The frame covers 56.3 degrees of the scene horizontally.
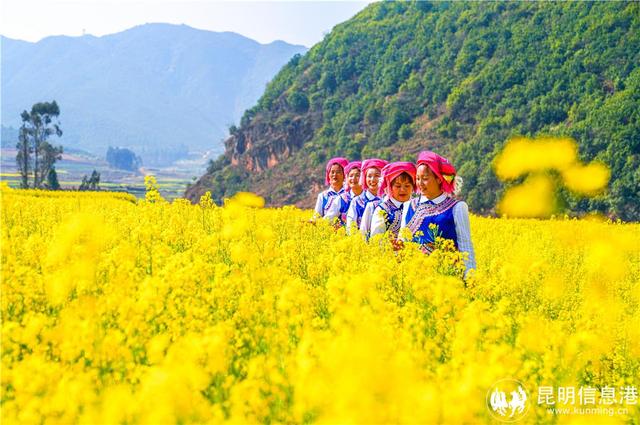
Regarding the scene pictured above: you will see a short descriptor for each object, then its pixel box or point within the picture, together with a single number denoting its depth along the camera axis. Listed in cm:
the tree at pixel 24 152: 5551
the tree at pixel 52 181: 5222
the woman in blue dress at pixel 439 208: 533
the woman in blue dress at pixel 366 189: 708
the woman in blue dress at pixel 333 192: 790
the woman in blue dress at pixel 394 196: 596
